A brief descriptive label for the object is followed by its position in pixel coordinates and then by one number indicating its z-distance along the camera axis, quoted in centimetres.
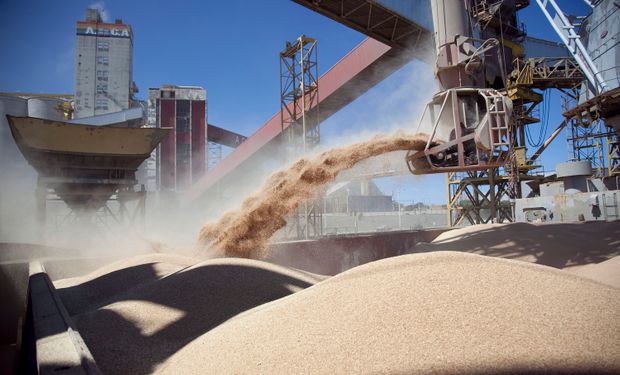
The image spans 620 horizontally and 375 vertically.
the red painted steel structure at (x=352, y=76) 992
